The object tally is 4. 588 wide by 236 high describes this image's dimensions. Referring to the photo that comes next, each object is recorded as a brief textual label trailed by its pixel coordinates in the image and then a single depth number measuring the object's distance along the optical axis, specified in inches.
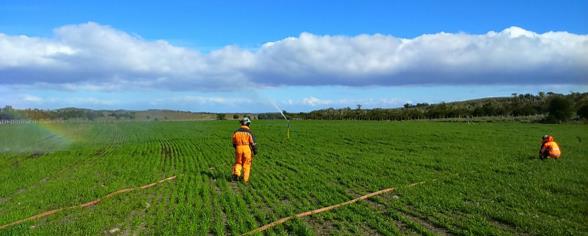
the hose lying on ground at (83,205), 430.9
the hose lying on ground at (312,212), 378.4
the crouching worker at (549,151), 839.7
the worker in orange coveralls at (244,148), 641.6
